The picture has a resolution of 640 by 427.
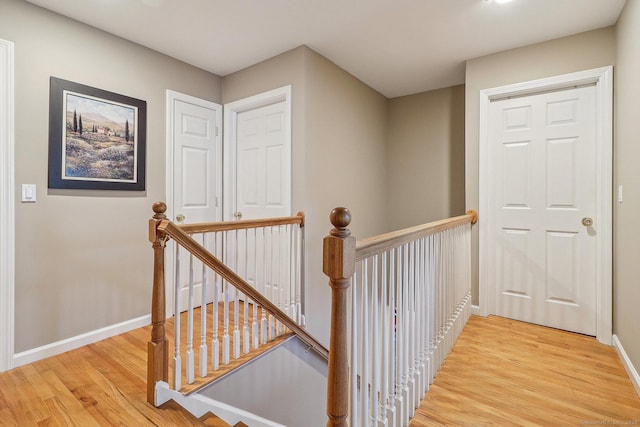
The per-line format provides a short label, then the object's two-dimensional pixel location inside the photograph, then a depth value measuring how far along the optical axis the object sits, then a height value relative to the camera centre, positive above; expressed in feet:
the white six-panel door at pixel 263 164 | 9.74 +1.62
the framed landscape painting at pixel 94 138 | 7.38 +1.90
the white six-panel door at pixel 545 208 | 8.06 +0.17
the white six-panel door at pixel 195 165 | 9.75 +1.56
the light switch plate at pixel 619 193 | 7.04 +0.47
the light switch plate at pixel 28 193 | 6.91 +0.42
